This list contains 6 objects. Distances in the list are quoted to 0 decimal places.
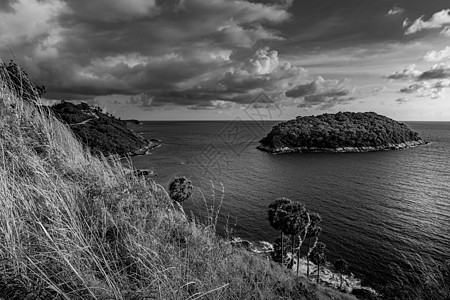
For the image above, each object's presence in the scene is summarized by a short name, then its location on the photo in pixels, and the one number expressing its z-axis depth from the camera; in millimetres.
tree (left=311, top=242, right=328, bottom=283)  39081
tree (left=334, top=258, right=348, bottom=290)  38406
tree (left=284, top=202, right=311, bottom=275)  39325
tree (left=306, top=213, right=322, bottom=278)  39250
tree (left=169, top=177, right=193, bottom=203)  39062
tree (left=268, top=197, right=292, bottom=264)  40969
